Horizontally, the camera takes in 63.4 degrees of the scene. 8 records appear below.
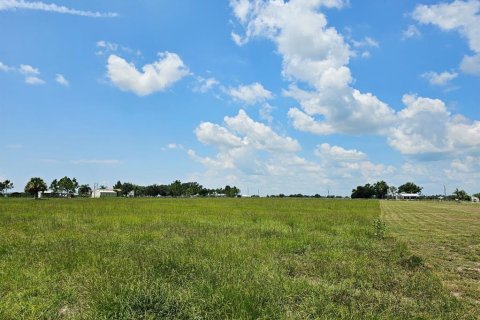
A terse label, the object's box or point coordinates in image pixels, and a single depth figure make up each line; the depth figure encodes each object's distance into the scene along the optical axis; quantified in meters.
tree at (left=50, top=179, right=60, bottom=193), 167.26
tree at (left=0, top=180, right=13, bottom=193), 158.88
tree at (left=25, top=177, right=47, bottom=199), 110.46
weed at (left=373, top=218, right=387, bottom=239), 19.56
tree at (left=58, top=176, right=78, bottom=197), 160.75
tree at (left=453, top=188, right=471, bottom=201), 194.71
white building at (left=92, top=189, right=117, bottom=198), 184.60
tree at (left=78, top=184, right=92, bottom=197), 194.62
